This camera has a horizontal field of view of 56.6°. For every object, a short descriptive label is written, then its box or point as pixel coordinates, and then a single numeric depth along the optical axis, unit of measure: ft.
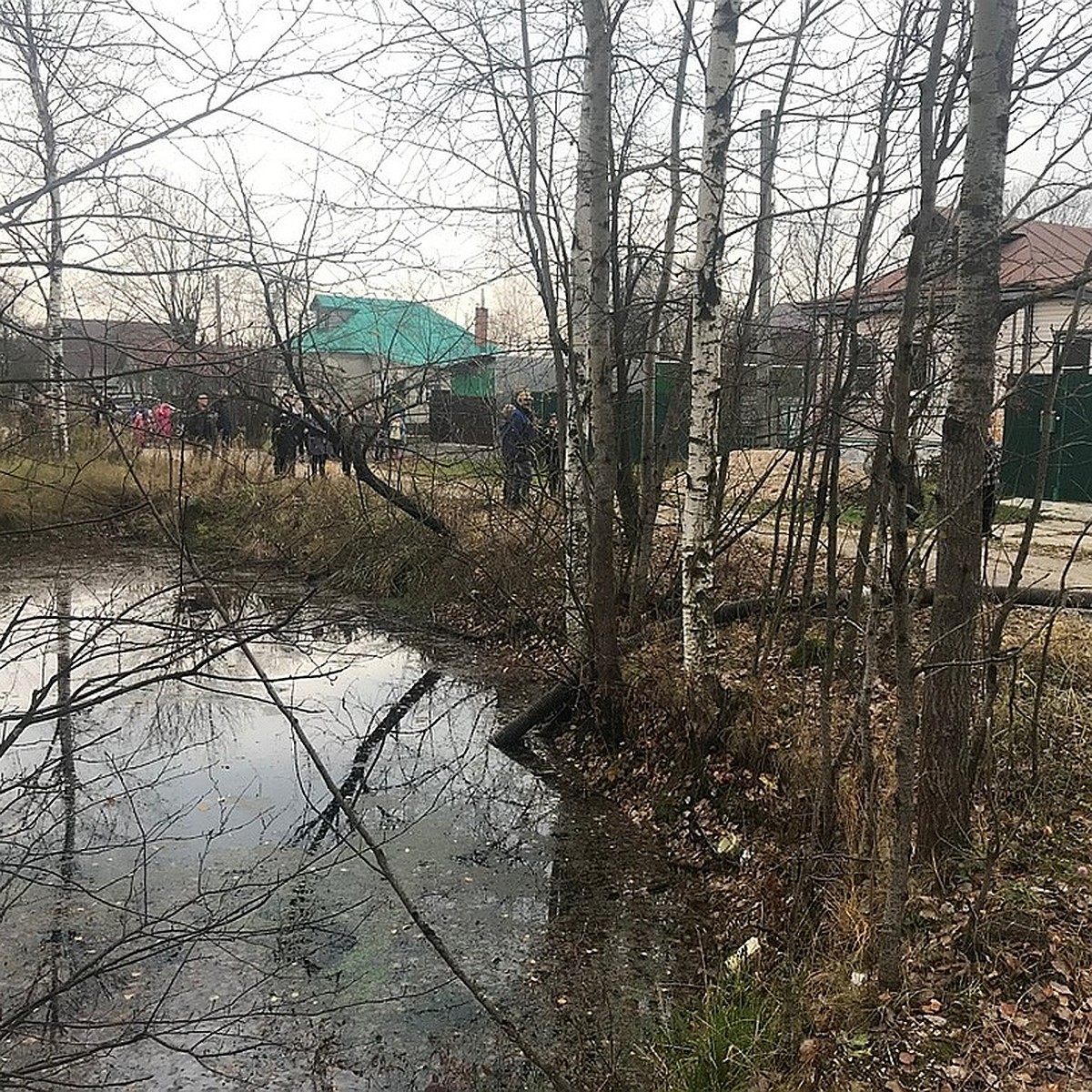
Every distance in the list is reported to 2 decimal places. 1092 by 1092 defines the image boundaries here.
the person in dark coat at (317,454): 47.76
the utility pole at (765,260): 25.47
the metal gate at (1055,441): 45.65
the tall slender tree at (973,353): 12.10
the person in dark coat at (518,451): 31.07
